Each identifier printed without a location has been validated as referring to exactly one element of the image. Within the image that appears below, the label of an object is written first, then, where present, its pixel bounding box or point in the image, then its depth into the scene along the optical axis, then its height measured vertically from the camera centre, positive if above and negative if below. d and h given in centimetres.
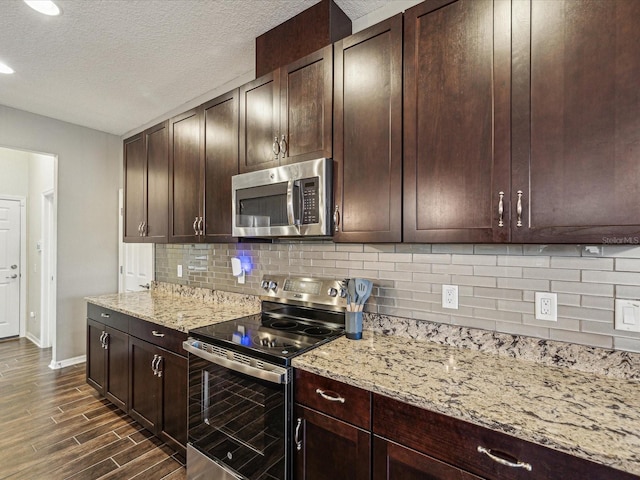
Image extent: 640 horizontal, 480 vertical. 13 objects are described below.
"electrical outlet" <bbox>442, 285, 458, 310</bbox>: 167 -29
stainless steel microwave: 172 +23
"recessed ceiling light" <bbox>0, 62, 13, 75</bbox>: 259 +140
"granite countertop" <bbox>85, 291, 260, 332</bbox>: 225 -54
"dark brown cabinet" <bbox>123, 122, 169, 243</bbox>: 287 +52
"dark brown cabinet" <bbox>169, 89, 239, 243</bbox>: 229 +55
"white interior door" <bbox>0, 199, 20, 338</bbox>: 477 -39
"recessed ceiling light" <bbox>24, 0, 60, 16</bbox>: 186 +137
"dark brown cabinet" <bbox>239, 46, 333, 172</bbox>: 176 +75
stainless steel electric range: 151 -71
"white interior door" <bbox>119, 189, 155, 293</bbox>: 375 -30
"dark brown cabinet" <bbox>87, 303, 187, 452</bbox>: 214 -98
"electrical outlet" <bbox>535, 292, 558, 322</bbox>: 141 -29
